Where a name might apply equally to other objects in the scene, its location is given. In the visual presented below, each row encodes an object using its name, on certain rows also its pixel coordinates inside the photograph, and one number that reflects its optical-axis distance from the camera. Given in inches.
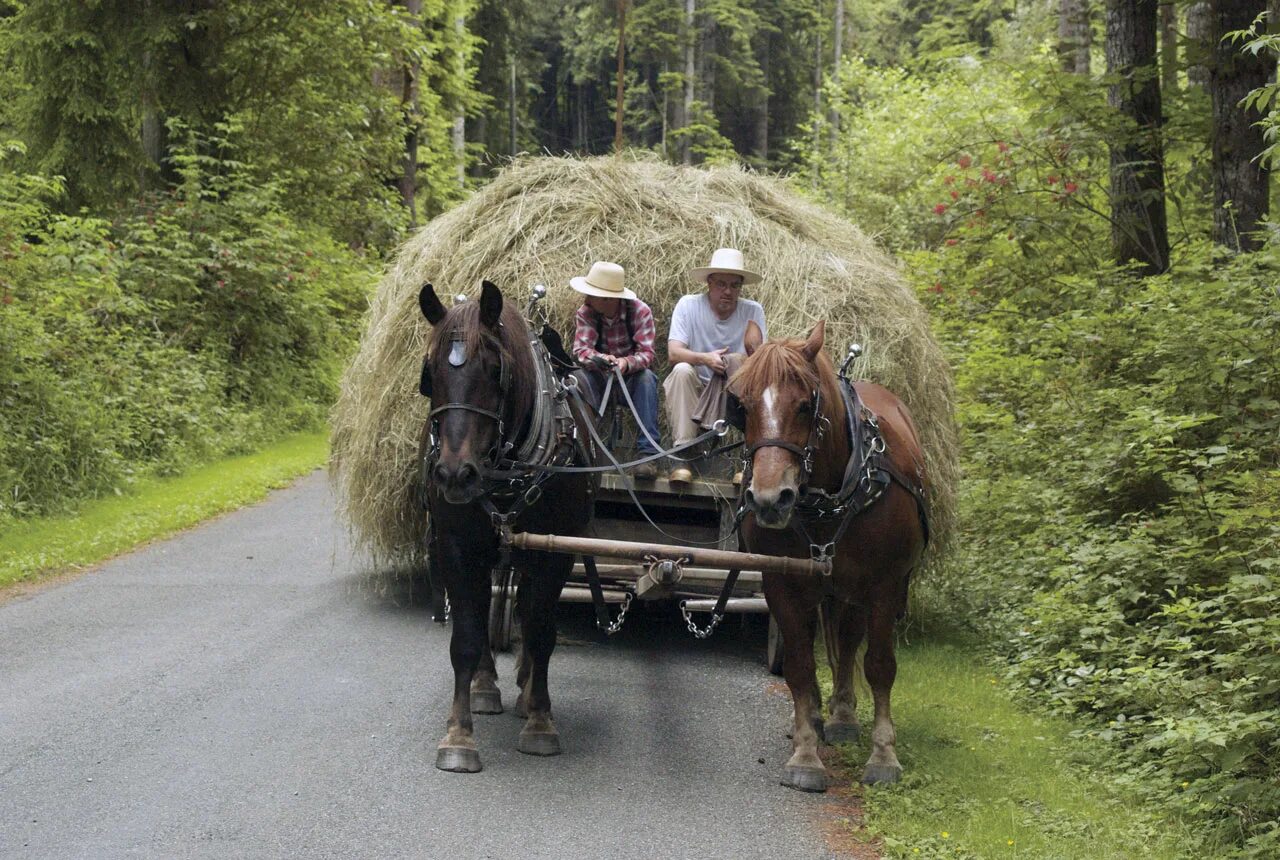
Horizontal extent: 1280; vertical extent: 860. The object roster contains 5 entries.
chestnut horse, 218.8
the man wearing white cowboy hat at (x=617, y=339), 301.0
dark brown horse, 224.2
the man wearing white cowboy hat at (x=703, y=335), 307.0
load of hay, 334.6
